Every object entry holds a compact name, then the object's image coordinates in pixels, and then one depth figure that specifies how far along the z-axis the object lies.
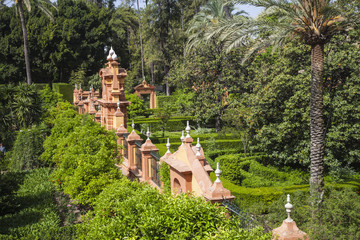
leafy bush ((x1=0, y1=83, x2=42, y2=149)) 23.77
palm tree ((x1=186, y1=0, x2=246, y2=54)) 26.58
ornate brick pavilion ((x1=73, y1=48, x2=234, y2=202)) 7.86
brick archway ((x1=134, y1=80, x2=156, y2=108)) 41.44
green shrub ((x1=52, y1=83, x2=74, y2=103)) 37.12
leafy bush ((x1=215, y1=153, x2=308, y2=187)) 14.88
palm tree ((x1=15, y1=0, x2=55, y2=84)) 29.96
